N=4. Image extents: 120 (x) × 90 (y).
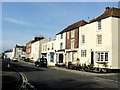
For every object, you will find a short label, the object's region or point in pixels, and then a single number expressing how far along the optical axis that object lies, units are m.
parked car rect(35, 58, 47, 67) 25.25
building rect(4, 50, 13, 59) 82.78
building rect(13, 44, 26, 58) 66.55
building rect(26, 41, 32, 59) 50.01
